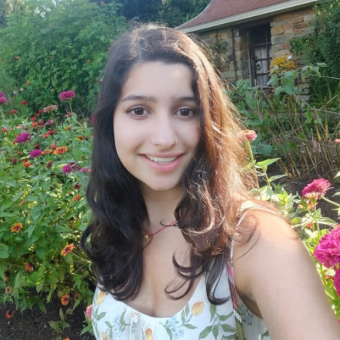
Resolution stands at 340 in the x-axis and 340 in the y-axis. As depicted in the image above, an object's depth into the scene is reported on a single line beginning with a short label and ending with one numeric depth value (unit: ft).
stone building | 25.38
